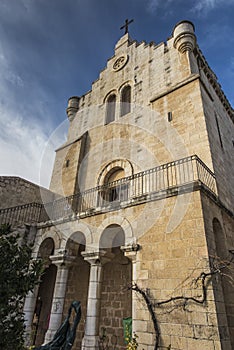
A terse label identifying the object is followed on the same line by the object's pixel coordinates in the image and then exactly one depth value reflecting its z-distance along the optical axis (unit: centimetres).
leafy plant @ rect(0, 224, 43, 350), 405
